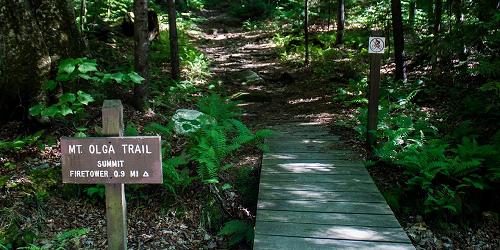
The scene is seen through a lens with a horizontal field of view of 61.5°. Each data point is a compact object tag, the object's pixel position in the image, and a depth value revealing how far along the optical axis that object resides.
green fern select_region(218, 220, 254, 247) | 4.94
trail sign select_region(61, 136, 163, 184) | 3.29
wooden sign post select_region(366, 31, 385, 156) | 6.63
